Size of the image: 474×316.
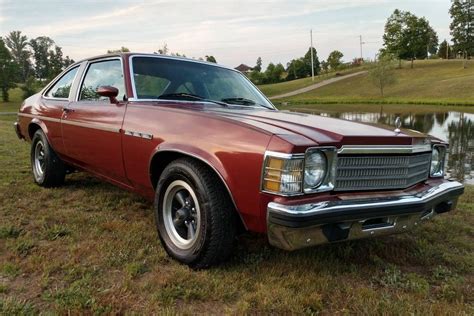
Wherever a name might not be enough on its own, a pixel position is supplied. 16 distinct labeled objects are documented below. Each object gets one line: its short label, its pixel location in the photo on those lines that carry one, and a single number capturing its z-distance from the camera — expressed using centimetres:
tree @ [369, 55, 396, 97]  4891
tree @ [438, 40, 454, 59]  9150
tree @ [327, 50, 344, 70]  8438
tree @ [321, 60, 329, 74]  8678
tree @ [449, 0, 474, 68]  6838
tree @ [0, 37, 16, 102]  5562
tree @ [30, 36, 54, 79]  8813
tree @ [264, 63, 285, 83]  8882
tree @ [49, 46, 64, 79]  8115
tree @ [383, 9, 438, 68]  7056
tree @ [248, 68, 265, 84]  8324
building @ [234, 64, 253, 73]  12139
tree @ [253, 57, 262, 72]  12369
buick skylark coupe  246
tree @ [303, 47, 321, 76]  9294
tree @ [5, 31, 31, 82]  7450
